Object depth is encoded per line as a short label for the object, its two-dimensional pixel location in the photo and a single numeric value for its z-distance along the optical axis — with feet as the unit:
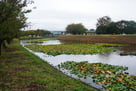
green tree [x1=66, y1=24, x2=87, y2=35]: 237.04
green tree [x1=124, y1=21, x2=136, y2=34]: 172.39
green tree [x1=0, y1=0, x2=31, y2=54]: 25.98
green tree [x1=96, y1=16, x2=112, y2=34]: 183.54
